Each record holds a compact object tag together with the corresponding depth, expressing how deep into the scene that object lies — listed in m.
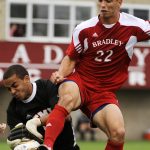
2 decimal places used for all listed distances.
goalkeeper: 17.73
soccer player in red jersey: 19.17
